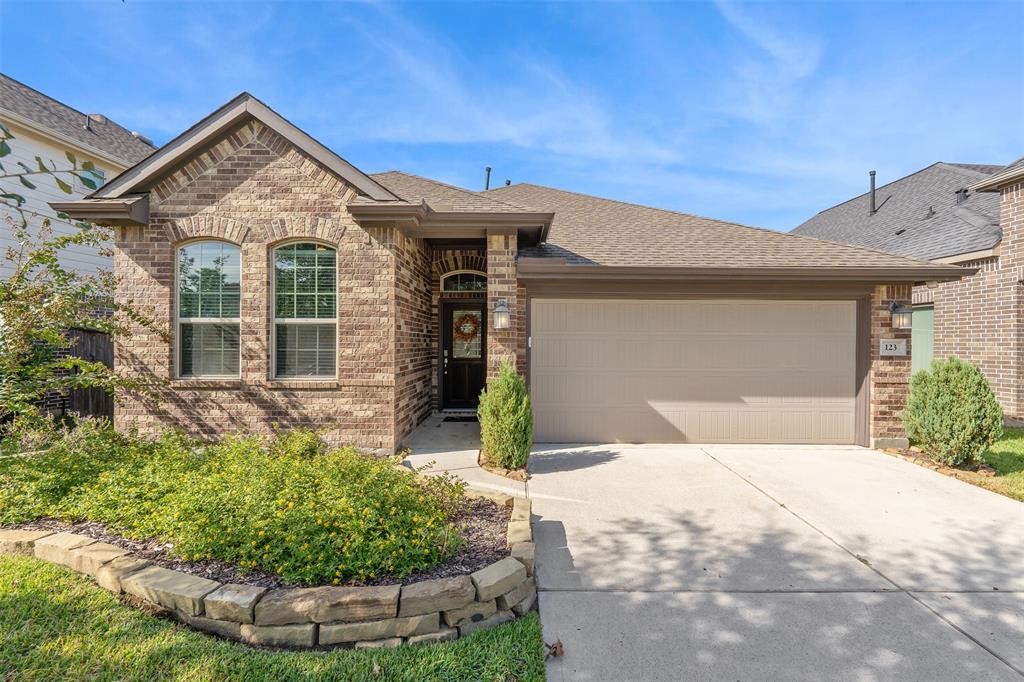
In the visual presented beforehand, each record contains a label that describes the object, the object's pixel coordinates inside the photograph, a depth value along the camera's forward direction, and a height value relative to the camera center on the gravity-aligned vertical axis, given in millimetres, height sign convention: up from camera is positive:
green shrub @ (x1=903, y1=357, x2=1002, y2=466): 5711 -881
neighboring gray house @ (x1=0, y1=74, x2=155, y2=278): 9673 +4527
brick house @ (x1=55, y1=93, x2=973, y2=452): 6109 +500
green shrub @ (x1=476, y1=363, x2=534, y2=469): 5602 -982
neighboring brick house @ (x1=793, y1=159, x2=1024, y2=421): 8742 +1545
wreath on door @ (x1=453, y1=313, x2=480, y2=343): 9531 +333
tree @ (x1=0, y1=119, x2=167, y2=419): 4203 +148
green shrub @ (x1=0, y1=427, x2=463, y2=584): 2904 -1206
